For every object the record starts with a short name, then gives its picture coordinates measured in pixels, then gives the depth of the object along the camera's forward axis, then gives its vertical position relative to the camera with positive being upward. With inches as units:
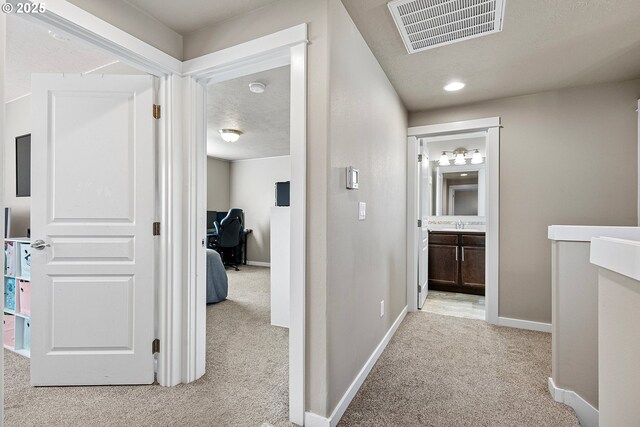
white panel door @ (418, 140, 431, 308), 138.1 -3.0
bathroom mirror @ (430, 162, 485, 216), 180.9 +15.1
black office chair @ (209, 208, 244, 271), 229.5 -15.7
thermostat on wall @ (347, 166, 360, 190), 67.9 +8.3
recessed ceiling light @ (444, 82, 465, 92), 106.7 +46.4
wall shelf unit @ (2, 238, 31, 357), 92.7 -26.1
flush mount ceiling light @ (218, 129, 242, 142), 177.0 +47.5
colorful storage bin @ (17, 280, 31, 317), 92.4 -26.0
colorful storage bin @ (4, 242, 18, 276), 94.8 -14.2
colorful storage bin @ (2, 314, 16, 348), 96.5 -38.2
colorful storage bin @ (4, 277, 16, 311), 97.1 -25.9
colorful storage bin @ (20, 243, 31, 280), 92.0 -14.5
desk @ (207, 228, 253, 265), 265.2 -25.6
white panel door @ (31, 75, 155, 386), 73.6 -1.9
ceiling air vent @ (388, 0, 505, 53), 65.3 +45.8
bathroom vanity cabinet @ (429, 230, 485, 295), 160.6 -25.7
